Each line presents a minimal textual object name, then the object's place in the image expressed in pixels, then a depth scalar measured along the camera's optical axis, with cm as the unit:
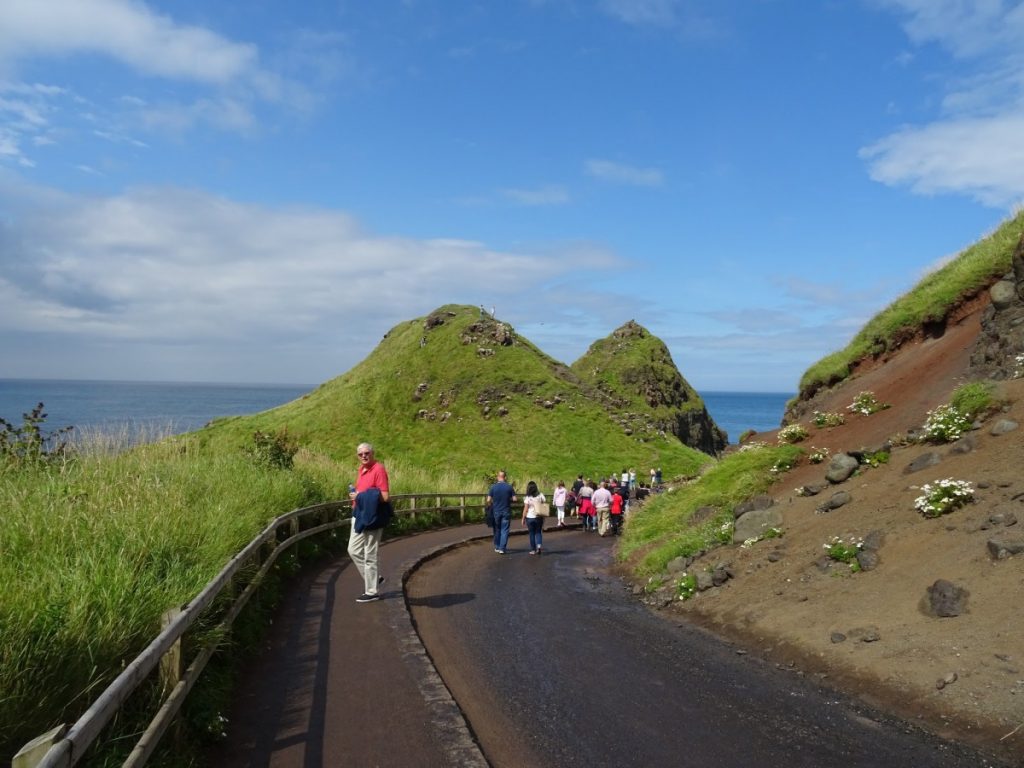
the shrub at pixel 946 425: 1295
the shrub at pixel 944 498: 1075
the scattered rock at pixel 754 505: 1489
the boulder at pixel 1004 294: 1570
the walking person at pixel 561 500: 2966
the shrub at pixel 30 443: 1178
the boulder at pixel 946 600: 864
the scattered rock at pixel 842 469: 1401
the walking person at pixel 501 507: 1897
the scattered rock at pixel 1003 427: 1201
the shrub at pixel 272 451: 1834
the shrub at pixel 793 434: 1844
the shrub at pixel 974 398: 1312
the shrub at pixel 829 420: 1842
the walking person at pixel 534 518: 2030
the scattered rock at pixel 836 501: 1290
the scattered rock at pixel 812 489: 1430
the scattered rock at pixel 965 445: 1216
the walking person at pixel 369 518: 1112
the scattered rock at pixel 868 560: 1055
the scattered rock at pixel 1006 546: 908
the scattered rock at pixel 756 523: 1377
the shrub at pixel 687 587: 1292
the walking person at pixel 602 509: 2691
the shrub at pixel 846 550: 1094
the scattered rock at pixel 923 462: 1252
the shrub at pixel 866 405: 1799
